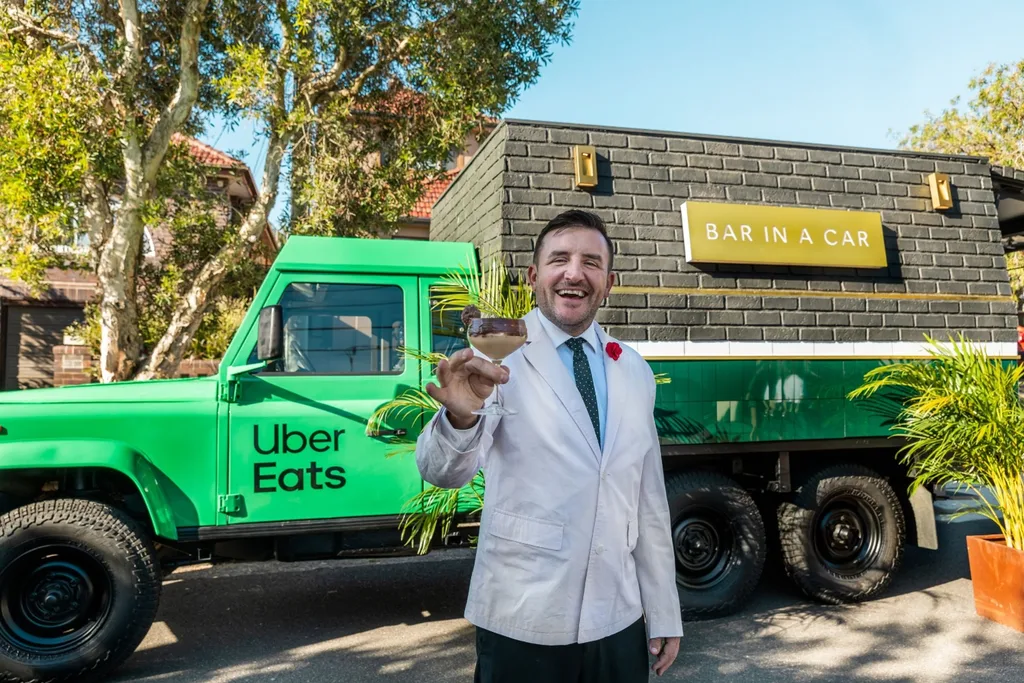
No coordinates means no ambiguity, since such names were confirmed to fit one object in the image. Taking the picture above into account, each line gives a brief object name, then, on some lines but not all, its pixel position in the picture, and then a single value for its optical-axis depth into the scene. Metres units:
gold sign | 4.82
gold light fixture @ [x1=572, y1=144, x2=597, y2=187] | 4.67
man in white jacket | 1.83
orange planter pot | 4.51
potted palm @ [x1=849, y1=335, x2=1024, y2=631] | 4.60
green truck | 3.84
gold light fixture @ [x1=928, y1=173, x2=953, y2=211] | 5.33
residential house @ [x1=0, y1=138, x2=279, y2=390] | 15.20
